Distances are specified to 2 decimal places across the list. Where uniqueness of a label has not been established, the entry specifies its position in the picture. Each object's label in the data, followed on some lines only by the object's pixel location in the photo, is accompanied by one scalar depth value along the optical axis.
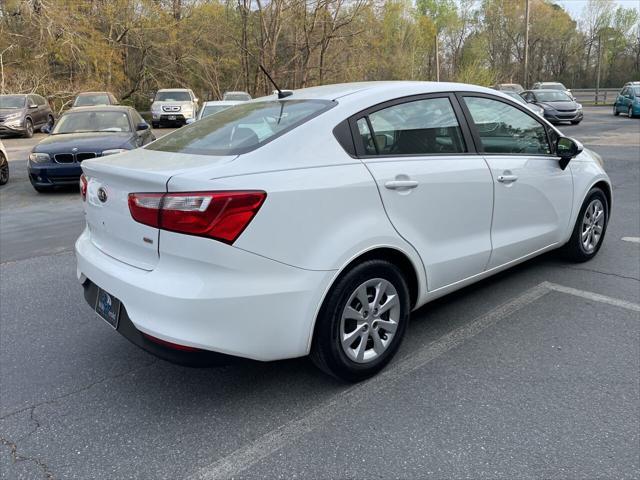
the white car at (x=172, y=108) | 24.41
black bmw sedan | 8.80
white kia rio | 2.46
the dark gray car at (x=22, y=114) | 19.28
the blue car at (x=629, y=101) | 25.36
